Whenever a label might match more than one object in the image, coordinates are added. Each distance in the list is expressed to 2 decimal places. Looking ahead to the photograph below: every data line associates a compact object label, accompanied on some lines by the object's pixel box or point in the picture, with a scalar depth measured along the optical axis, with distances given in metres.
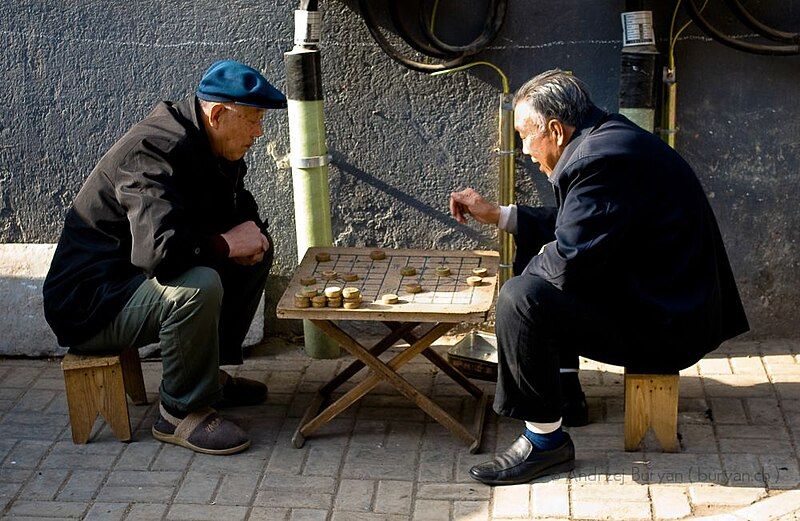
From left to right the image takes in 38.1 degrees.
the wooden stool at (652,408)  4.30
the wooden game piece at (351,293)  4.28
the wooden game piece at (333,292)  4.29
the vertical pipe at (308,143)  5.01
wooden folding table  4.24
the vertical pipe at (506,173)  5.23
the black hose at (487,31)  5.05
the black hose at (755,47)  4.98
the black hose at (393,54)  5.10
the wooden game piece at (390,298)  4.29
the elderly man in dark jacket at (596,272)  4.01
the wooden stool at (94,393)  4.52
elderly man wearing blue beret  4.34
